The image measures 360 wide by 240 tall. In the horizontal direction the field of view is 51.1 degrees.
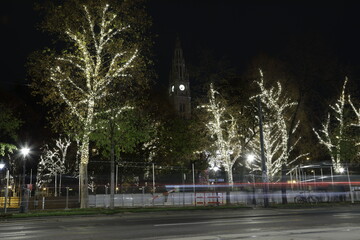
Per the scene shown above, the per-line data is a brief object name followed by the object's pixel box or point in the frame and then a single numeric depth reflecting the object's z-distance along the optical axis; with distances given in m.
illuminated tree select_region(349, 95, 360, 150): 35.98
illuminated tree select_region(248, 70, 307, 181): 33.50
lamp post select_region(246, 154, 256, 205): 28.70
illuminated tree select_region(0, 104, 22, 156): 30.25
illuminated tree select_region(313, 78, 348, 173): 35.97
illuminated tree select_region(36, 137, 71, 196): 46.00
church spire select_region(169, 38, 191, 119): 131.88
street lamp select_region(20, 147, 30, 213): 22.69
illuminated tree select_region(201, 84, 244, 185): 33.03
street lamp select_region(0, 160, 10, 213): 22.16
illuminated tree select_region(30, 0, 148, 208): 24.55
